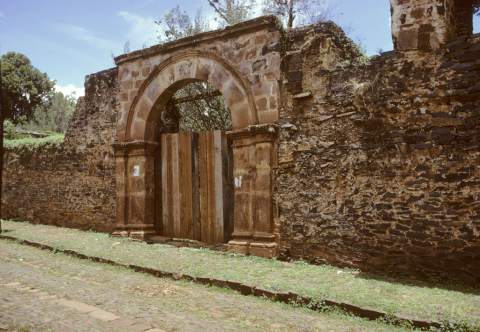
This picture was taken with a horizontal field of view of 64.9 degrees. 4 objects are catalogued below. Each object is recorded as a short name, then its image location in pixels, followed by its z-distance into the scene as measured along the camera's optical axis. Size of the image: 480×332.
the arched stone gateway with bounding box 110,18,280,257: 5.99
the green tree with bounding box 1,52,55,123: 27.78
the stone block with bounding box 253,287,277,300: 3.99
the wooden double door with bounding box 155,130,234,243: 6.87
